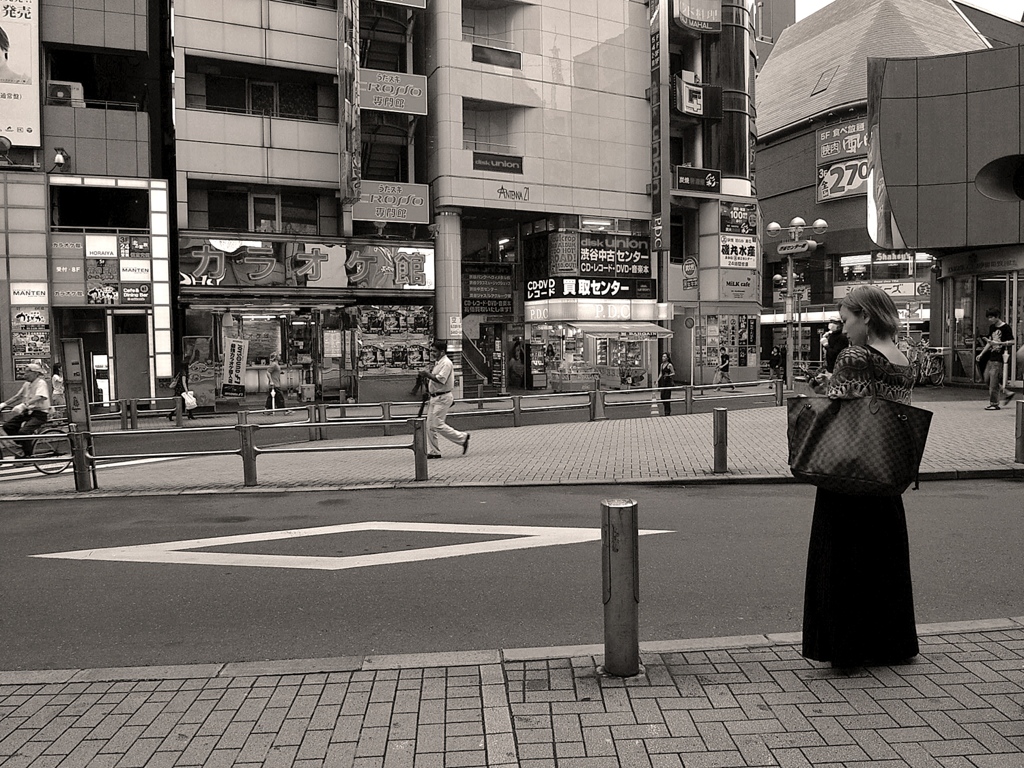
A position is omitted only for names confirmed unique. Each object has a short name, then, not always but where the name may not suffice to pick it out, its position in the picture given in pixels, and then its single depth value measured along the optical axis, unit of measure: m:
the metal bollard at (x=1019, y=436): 10.27
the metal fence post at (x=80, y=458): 10.31
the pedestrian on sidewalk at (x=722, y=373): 34.69
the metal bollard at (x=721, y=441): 10.34
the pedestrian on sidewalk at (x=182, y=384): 21.88
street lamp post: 23.33
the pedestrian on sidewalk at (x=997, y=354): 15.96
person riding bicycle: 13.98
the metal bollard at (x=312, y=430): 16.73
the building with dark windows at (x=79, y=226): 23.64
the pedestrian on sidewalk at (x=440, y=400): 12.85
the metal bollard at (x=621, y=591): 3.86
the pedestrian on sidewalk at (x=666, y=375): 24.48
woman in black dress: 3.86
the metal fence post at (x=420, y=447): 10.43
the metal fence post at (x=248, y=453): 10.30
